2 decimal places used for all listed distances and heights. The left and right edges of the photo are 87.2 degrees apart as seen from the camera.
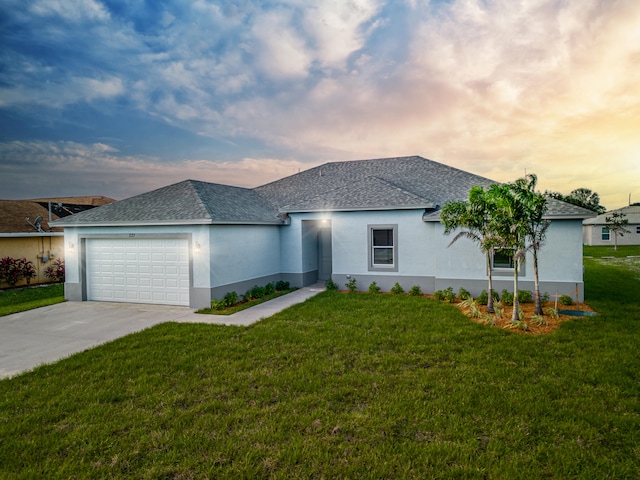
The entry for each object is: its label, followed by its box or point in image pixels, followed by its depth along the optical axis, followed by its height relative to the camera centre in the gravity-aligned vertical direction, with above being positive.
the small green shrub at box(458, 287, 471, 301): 12.11 -1.92
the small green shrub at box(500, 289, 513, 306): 11.50 -1.96
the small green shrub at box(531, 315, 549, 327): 8.98 -2.15
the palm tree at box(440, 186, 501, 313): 9.81 +0.75
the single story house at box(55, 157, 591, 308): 11.68 +0.01
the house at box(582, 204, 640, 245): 41.09 +0.99
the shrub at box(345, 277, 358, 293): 13.92 -1.71
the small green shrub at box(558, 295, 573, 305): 11.14 -2.02
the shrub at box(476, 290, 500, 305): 11.76 -2.00
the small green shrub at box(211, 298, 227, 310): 11.26 -1.96
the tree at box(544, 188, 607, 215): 70.55 +9.98
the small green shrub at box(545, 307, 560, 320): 9.65 -2.13
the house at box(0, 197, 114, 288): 17.02 +0.70
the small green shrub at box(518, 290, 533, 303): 11.62 -1.95
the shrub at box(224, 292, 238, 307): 11.68 -1.85
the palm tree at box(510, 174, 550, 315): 9.04 +1.02
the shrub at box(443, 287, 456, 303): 12.08 -1.93
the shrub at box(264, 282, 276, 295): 13.65 -1.79
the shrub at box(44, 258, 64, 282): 18.48 -1.19
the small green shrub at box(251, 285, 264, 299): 13.06 -1.81
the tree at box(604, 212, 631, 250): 35.28 +1.46
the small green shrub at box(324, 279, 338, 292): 14.26 -1.77
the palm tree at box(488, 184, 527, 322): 9.08 +0.58
